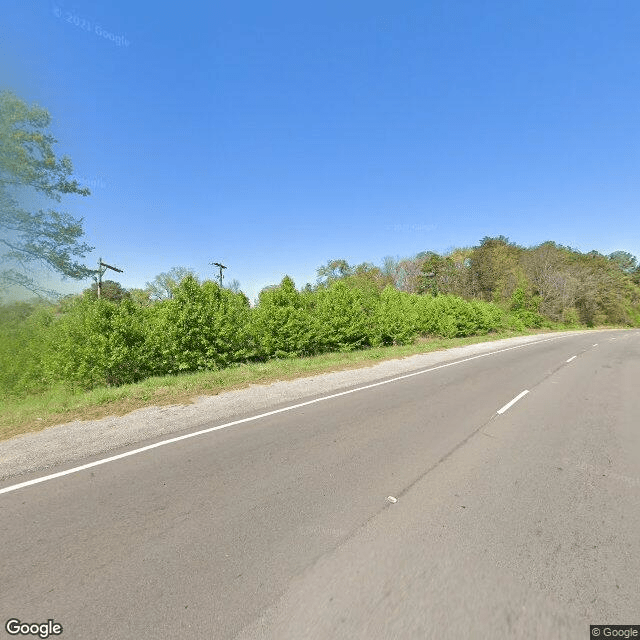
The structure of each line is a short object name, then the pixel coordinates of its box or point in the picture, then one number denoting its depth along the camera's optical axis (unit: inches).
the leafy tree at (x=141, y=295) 2363.4
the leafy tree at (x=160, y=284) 2316.7
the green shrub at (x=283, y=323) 648.4
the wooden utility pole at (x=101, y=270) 681.3
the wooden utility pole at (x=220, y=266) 1314.0
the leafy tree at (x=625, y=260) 3549.5
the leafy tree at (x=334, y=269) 2994.6
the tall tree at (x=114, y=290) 2336.6
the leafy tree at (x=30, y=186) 486.0
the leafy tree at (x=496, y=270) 2204.7
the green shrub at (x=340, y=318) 747.4
